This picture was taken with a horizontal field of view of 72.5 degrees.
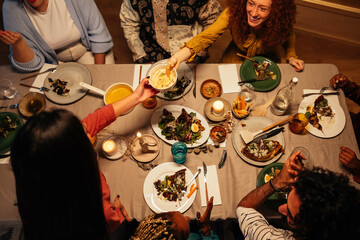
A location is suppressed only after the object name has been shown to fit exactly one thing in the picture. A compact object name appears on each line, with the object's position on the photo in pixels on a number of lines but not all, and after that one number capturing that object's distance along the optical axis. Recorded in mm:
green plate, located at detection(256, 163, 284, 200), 1683
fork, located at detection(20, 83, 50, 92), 1956
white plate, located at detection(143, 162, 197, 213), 1632
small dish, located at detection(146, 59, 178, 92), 1810
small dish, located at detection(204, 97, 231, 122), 1877
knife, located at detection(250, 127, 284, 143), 1791
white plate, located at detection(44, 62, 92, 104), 1953
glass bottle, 1889
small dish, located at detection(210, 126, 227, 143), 1786
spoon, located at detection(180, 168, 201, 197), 1666
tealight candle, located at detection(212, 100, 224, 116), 1824
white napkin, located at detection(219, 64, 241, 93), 2012
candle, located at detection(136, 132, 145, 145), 1723
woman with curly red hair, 1985
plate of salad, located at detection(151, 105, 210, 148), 1804
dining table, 1655
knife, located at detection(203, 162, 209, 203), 1651
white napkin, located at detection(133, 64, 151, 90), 2039
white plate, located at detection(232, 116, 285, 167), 1750
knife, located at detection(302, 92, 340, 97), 1970
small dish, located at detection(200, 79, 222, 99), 1967
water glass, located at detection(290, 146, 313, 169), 1701
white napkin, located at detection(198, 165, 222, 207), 1652
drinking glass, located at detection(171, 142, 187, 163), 1700
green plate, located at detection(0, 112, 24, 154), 1739
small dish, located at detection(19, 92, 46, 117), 1890
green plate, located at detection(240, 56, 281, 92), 2000
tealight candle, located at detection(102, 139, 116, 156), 1713
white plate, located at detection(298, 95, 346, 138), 1830
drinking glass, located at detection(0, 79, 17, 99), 1927
